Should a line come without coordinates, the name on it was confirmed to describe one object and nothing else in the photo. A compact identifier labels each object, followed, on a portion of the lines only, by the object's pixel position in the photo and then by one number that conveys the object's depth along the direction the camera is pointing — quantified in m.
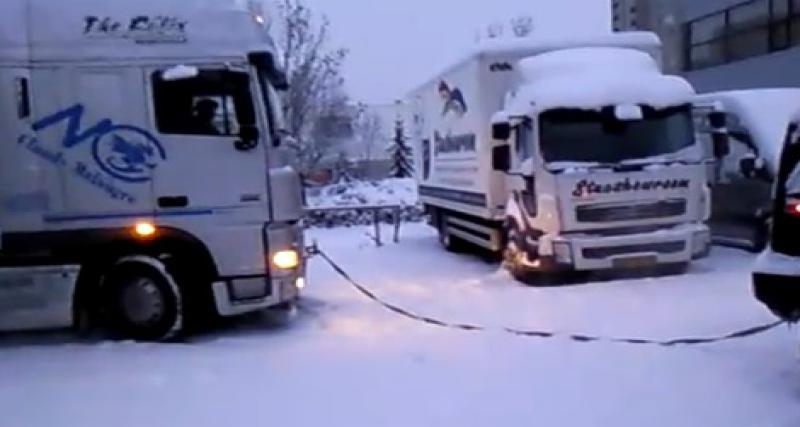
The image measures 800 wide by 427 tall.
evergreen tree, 47.09
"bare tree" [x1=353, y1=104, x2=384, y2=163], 61.78
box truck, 12.09
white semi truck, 9.34
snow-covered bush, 26.41
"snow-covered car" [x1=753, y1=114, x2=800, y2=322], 6.57
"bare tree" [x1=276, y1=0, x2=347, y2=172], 38.50
